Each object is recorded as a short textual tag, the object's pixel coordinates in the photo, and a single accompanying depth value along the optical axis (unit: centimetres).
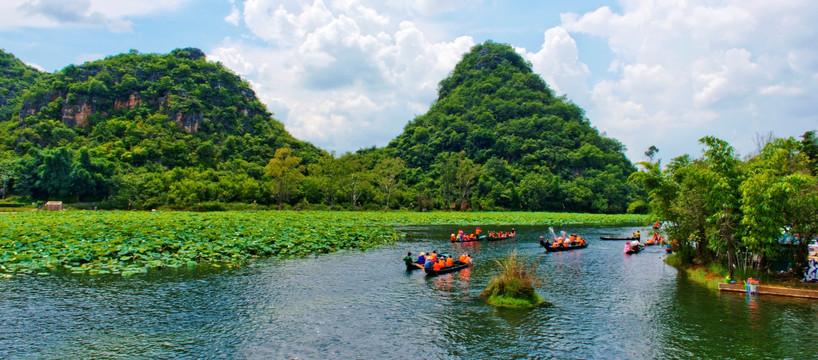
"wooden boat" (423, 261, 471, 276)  2408
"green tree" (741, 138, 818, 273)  1720
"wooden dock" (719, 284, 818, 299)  1833
